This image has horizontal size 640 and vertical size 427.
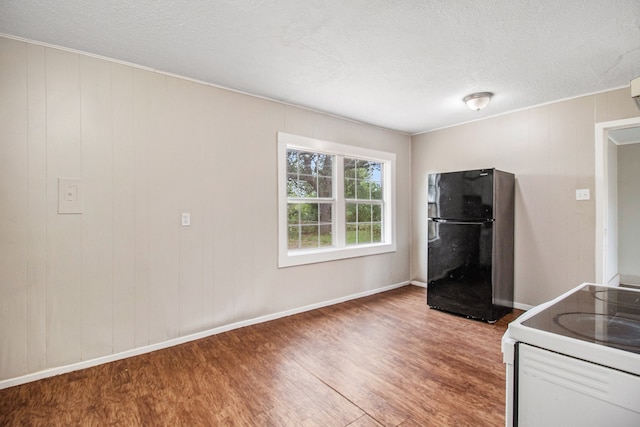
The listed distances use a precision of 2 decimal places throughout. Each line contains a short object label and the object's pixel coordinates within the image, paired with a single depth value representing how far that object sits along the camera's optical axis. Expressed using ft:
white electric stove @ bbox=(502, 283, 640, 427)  2.43
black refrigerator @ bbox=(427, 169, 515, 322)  10.66
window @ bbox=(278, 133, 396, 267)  11.51
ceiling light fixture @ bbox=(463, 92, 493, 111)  10.29
